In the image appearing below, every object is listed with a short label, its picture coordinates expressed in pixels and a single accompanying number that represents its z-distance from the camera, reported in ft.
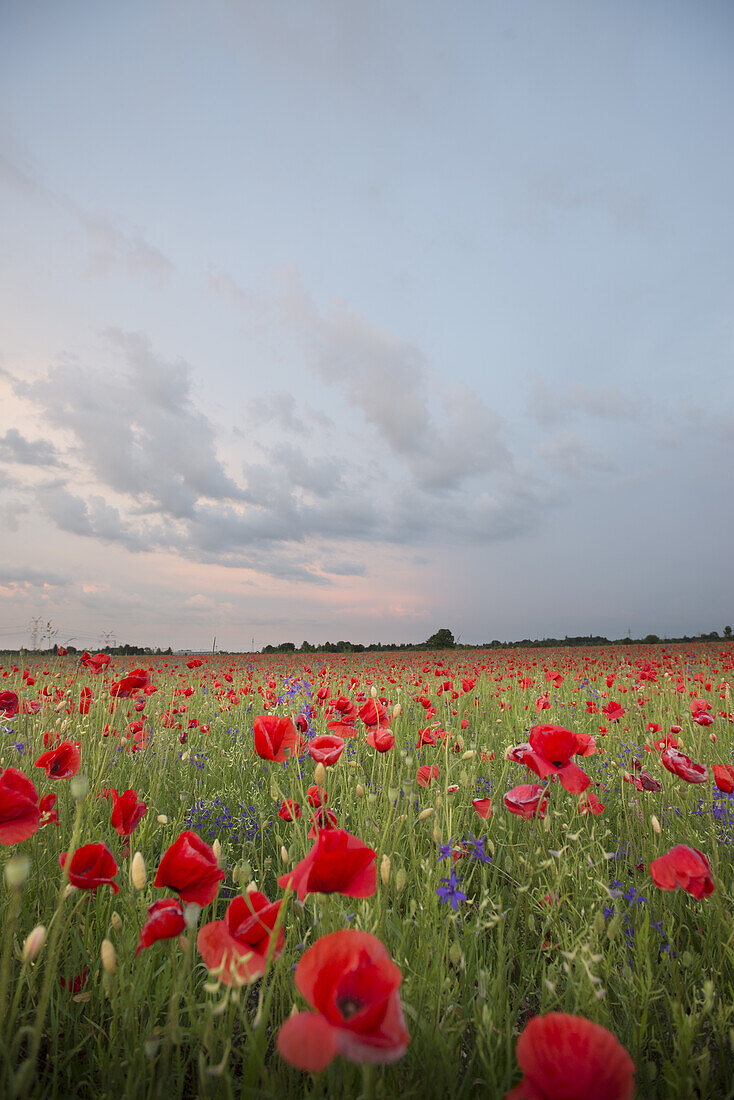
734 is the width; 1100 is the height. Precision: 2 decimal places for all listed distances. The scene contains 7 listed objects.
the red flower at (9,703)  8.86
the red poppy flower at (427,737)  8.06
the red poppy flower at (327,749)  5.20
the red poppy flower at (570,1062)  2.06
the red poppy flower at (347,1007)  2.01
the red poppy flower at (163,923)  3.22
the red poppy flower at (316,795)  5.35
